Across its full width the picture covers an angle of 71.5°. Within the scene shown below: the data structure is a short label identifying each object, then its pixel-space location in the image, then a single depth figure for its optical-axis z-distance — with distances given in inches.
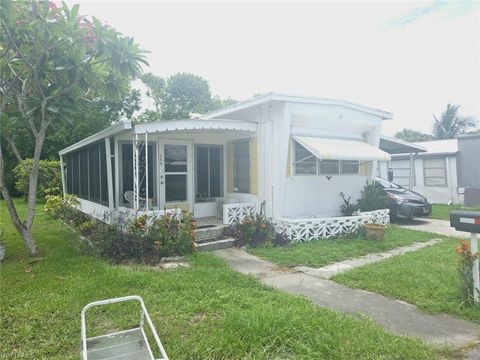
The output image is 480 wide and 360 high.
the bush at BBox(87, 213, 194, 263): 270.7
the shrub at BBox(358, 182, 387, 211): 424.8
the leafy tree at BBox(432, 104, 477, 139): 1430.9
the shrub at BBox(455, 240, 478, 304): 179.6
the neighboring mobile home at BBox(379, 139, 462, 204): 665.6
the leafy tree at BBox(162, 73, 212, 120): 1304.1
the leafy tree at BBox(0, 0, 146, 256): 241.6
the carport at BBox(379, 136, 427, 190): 538.9
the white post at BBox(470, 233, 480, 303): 176.9
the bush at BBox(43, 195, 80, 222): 481.4
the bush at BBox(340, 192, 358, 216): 426.0
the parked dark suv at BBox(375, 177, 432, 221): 475.5
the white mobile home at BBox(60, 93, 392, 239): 349.1
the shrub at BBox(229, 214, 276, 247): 329.4
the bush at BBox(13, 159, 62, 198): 715.4
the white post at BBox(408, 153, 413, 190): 615.8
